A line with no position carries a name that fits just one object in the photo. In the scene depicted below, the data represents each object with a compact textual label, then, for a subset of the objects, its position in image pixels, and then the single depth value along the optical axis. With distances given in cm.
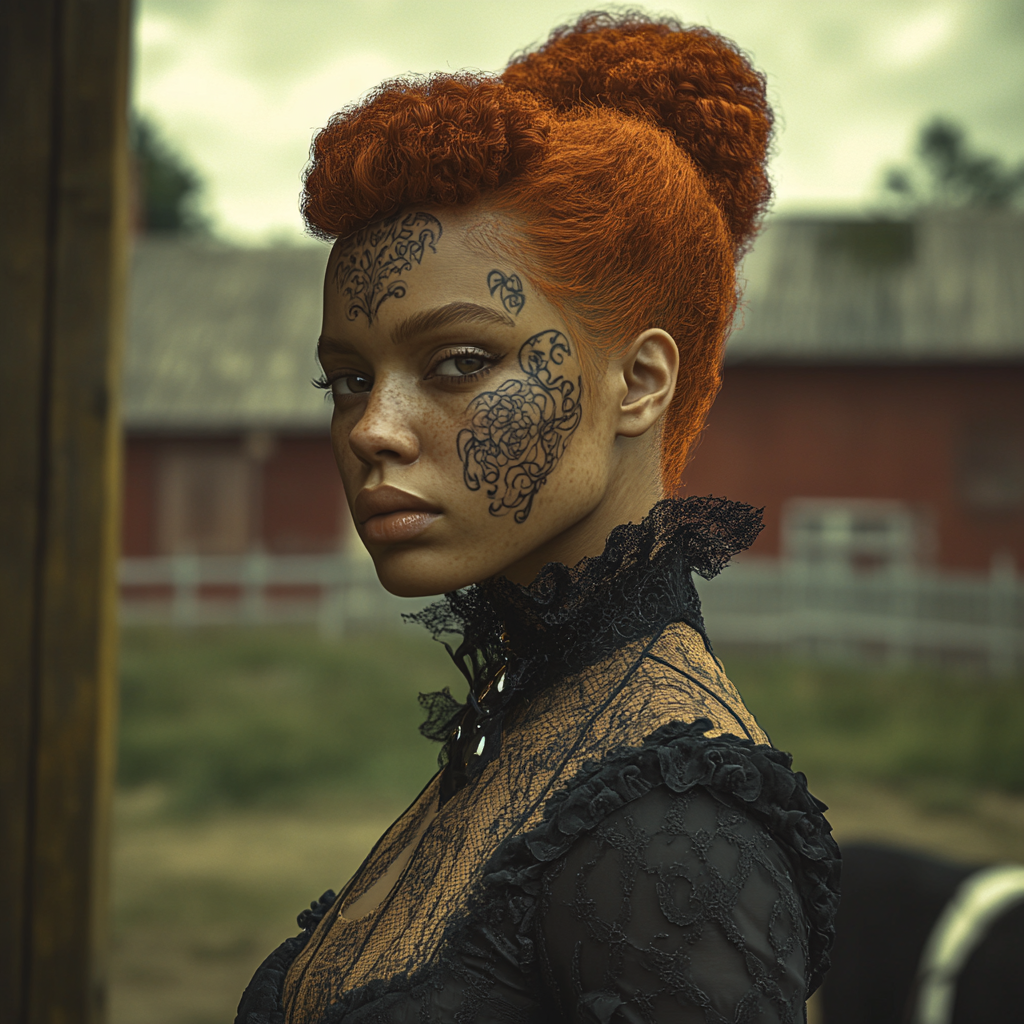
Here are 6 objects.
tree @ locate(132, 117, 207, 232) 3681
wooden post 206
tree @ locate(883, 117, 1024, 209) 3997
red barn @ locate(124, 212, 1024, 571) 1432
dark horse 313
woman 112
